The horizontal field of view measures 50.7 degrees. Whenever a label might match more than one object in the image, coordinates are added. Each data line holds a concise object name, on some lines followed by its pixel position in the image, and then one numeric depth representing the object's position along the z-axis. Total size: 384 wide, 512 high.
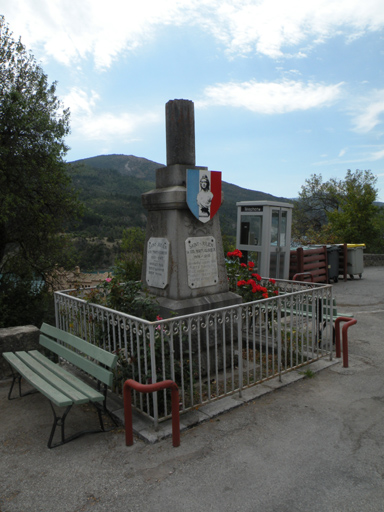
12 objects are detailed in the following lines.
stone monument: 4.93
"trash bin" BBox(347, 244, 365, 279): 14.23
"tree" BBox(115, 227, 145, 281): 10.12
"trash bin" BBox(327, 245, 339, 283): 13.60
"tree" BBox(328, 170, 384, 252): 23.44
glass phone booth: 10.48
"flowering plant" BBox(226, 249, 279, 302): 5.80
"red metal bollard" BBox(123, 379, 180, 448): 3.39
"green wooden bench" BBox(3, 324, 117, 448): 3.42
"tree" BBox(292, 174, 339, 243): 32.38
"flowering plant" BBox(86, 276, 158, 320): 4.45
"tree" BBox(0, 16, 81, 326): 8.29
